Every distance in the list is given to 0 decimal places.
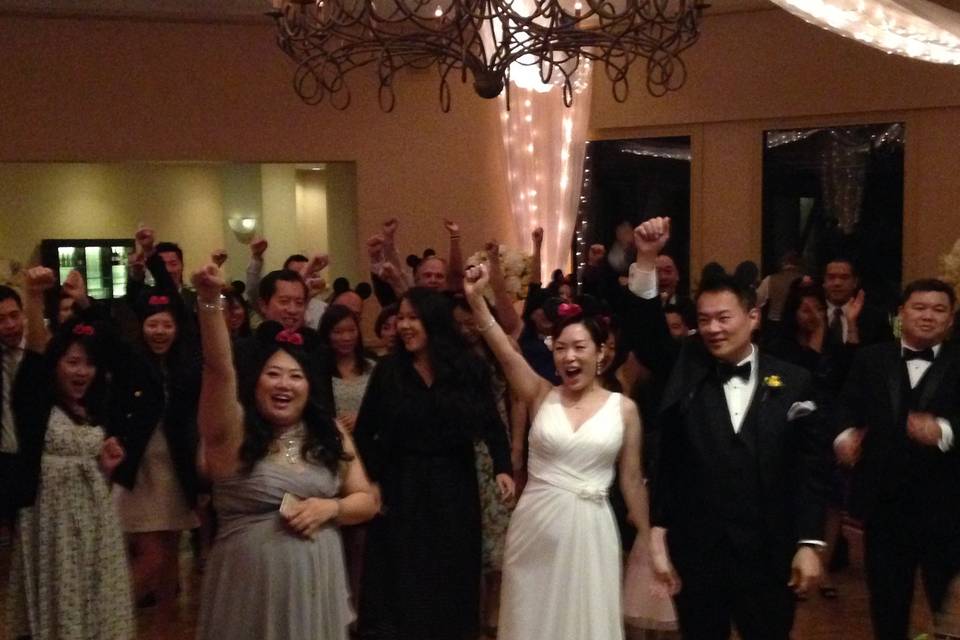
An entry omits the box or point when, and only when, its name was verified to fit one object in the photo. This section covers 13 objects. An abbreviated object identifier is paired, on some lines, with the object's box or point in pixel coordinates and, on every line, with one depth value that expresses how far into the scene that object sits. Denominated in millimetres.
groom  3449
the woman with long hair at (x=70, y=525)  4191
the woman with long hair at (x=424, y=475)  4492
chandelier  4352
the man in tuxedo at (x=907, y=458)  3811
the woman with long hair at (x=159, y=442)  4652
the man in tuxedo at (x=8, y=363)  3881
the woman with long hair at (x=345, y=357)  5168
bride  3887
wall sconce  13852
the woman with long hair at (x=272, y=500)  3115
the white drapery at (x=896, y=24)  4336
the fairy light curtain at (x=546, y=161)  10758
